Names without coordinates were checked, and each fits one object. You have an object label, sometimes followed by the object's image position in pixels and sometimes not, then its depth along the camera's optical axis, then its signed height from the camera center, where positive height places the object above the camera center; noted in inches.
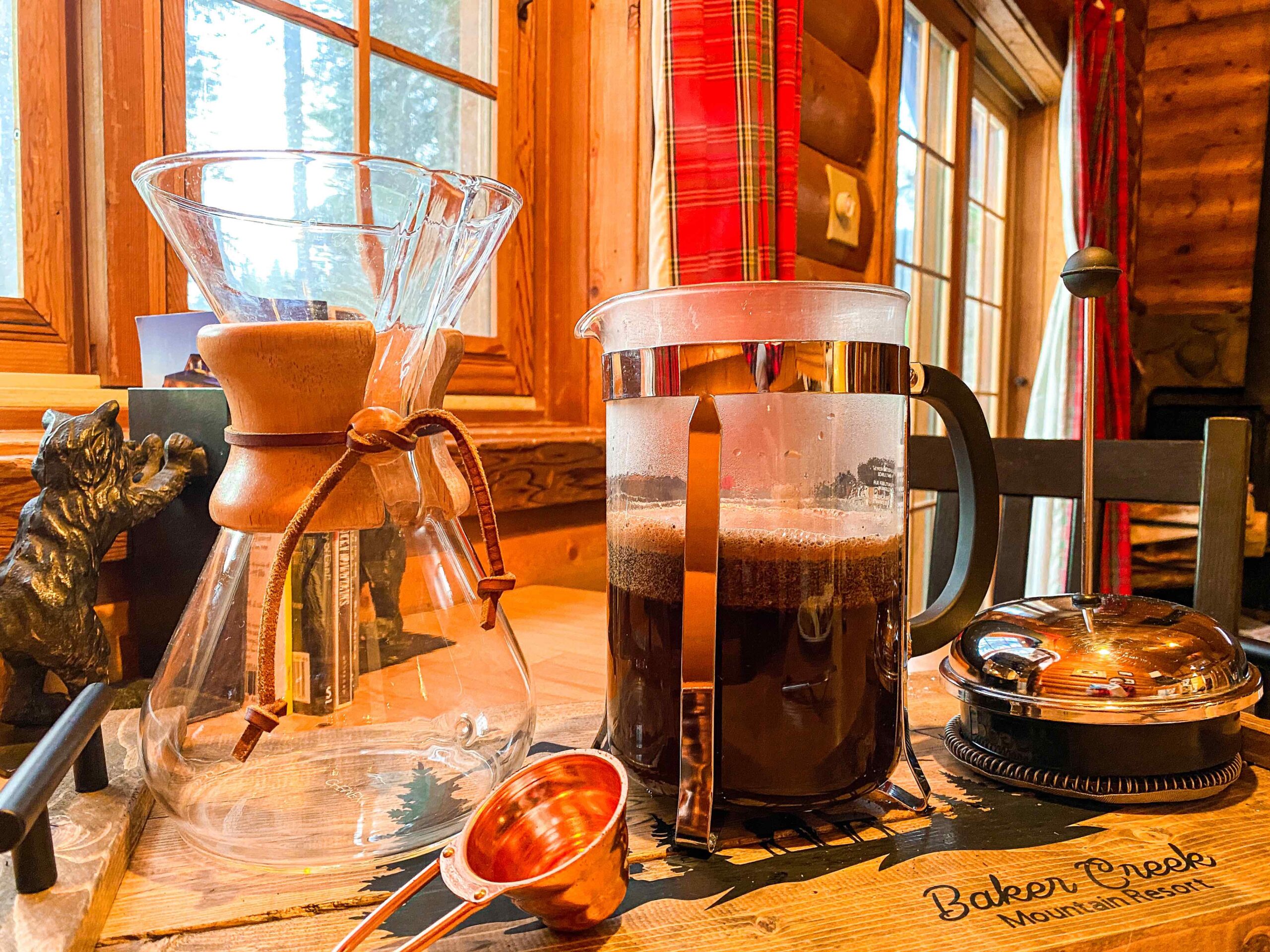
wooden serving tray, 15.4 -9.4
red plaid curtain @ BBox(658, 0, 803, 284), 52.5 +18.7
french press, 17.9 -2.7
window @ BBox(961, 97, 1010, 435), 128.0 +26.5
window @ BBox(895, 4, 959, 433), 99.4 +30.4
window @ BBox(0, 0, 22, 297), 37.1 +11.3
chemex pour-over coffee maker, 16.9 -2.9
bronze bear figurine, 23.1 -4.2
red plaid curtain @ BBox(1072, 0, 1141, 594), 113.5 +35.2
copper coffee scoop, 14.4 -8.1
